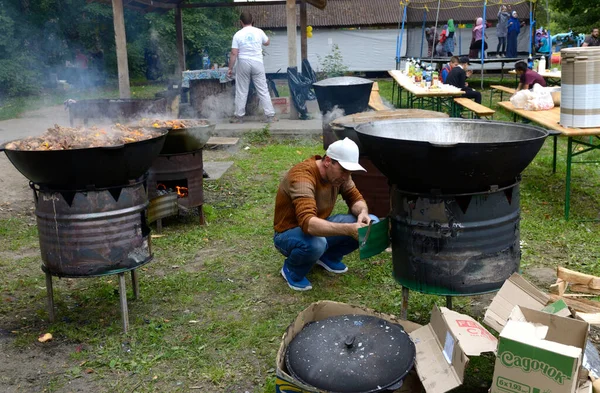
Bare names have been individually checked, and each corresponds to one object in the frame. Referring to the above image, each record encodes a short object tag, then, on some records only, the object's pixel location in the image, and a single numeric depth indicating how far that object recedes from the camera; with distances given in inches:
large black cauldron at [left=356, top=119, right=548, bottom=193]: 123.0
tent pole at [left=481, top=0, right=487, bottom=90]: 668.9
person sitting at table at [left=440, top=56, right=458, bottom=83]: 548.1
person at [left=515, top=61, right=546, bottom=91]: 472.4
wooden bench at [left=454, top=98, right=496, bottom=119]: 388.3
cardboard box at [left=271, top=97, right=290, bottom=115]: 500.4
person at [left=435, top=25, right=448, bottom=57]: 847.1
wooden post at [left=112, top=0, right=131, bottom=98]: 437.1
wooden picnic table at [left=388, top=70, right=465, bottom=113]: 441.7
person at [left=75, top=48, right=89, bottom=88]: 853.8
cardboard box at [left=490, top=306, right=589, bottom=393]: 102.0
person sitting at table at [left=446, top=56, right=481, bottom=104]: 523.7
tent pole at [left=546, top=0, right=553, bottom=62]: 718.5
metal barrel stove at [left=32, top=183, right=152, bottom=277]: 151.9
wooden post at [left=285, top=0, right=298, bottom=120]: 452.1
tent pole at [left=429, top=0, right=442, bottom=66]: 788.1
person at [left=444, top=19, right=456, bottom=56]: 851.4
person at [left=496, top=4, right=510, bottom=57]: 835.4
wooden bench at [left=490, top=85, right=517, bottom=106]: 526.2
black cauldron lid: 110.3
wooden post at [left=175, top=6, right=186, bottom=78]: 554.9
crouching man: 157.2
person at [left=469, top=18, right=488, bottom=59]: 815.1
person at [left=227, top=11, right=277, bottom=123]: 437.1
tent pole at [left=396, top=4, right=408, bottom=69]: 842.7
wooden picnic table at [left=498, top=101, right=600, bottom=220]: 222.8
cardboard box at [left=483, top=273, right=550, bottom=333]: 130.1
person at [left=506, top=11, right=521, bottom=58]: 800.3
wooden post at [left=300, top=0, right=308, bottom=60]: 545.0
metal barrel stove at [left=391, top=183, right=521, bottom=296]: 132.1
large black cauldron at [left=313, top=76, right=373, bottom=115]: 348.8
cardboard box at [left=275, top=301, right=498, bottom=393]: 114.6
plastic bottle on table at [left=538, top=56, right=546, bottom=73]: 539.9
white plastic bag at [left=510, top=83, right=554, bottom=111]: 300.7
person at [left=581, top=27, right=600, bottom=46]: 727.1
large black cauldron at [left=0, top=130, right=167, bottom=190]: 144.6
